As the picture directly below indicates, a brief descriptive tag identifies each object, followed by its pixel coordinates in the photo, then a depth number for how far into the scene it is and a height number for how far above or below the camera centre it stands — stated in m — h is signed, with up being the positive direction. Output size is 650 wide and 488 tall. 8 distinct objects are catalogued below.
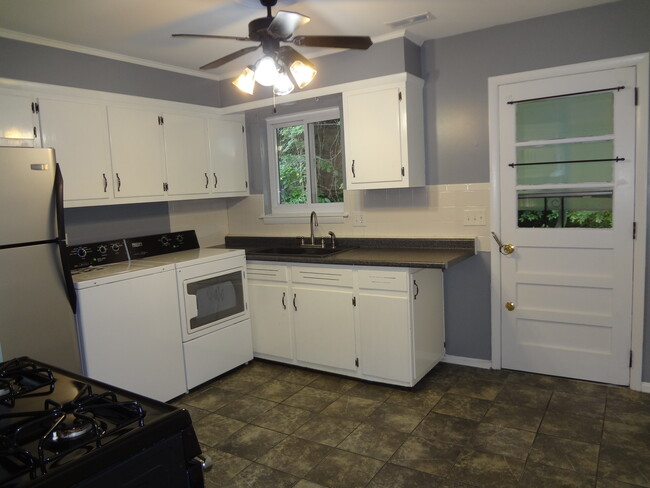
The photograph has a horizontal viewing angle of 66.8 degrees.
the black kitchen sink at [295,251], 4.02 -0.46
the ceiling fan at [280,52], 2.40 +0.73
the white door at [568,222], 3.12 -0.27
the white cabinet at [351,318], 3.30 -0.90
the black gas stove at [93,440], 0.91 -0.47
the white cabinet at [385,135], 3.46 +0.40
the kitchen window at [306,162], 4.31 +0.30
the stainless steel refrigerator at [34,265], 2.52 -0.30
